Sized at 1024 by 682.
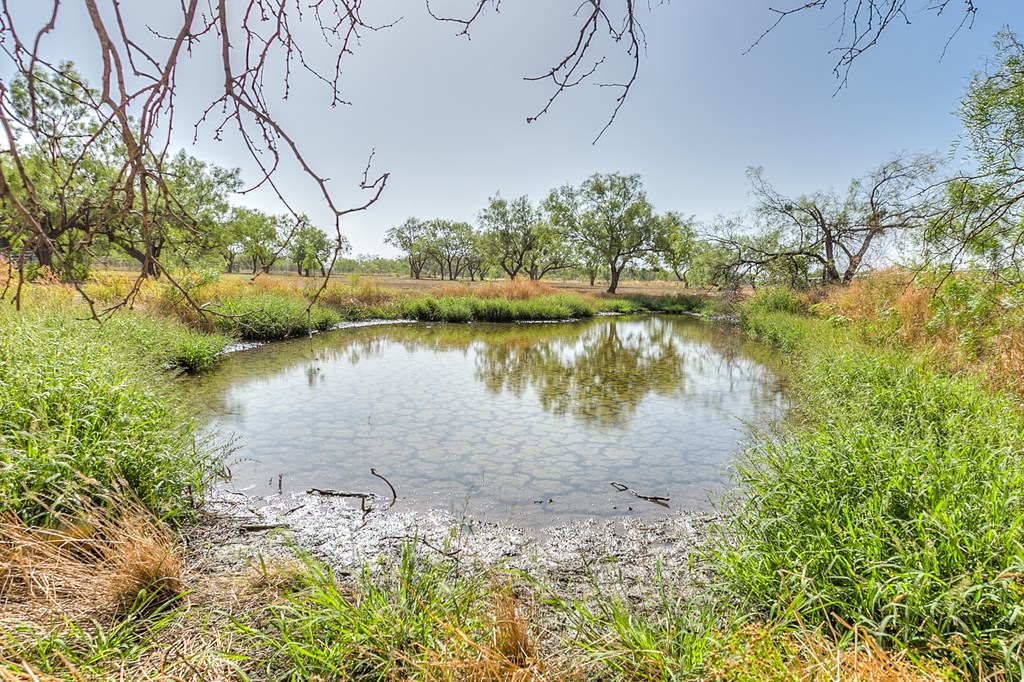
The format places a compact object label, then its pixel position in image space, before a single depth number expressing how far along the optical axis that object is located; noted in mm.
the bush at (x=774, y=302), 18875
